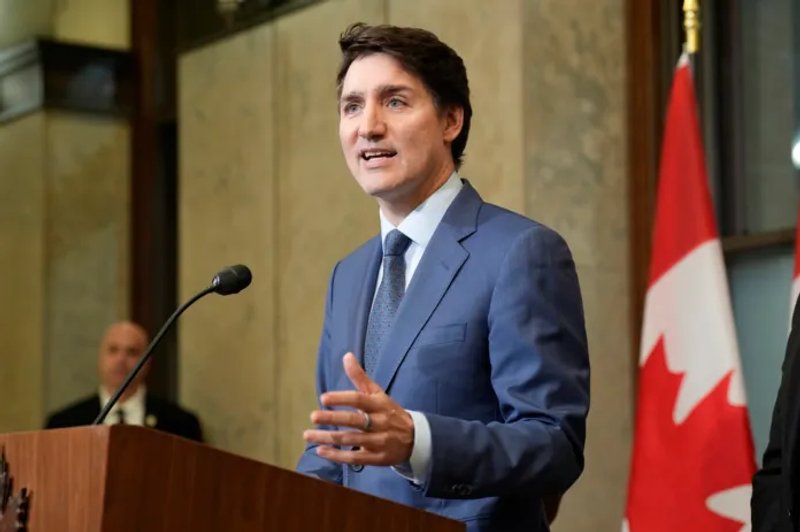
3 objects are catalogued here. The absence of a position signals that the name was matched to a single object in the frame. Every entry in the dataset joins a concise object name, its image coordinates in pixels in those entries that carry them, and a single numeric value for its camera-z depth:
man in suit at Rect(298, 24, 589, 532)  4.57
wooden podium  3.72
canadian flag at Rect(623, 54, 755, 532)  8.18
